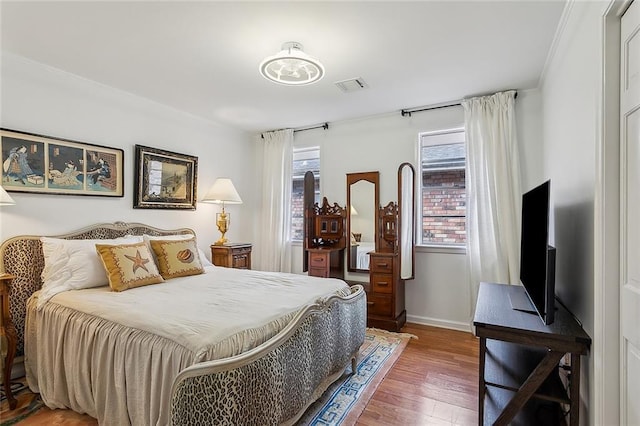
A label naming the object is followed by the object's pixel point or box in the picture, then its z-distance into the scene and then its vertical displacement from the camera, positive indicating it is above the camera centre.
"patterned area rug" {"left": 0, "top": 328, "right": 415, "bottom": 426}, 1.92 -1.26
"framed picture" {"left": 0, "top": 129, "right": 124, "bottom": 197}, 2.43 +0.38
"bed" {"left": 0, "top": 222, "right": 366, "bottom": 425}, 1.39 -0.70
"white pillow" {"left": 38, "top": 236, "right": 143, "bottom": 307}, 2.33 -0.43
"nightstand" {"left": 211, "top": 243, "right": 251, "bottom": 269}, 3.86 -0.54
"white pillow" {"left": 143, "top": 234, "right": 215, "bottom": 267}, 3.05 -0.27
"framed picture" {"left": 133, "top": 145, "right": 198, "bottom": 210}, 3.33 +0.37
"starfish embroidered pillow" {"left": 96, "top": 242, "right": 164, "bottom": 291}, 2.37 -0.43
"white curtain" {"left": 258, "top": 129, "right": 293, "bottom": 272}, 4.46 +0.17
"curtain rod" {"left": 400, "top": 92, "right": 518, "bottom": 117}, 3.48 +1.23
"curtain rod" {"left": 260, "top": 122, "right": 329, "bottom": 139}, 4.25 +1.20
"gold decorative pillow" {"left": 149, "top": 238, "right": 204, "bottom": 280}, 2.82 -0.43
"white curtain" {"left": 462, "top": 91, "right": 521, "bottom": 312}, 3.11 +0.26
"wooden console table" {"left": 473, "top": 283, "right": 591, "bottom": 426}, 1.46 -0.80
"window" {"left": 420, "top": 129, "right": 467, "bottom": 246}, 3.59 +0.32
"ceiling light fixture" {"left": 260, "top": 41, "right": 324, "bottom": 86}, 2.05 +1.01
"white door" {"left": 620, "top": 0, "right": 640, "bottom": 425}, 1.18 +0.01
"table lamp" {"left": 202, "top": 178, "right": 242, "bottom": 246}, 3.84 +0.20
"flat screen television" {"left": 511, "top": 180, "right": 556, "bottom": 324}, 1.57 -0.25
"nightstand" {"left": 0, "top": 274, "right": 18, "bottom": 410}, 2.06 -0.83
